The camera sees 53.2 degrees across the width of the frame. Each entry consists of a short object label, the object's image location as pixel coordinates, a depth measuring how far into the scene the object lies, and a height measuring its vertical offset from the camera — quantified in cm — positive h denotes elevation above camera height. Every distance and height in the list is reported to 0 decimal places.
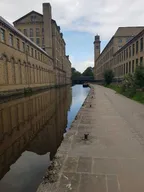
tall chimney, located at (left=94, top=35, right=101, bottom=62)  9667 +2416
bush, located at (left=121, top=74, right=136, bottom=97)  1610 -53
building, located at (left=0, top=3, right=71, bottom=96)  1960 +565
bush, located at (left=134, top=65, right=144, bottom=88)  1430 +55
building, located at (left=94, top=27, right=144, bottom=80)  4520 +1275
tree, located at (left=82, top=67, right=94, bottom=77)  11486 +814
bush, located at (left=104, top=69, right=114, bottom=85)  3891 +158
